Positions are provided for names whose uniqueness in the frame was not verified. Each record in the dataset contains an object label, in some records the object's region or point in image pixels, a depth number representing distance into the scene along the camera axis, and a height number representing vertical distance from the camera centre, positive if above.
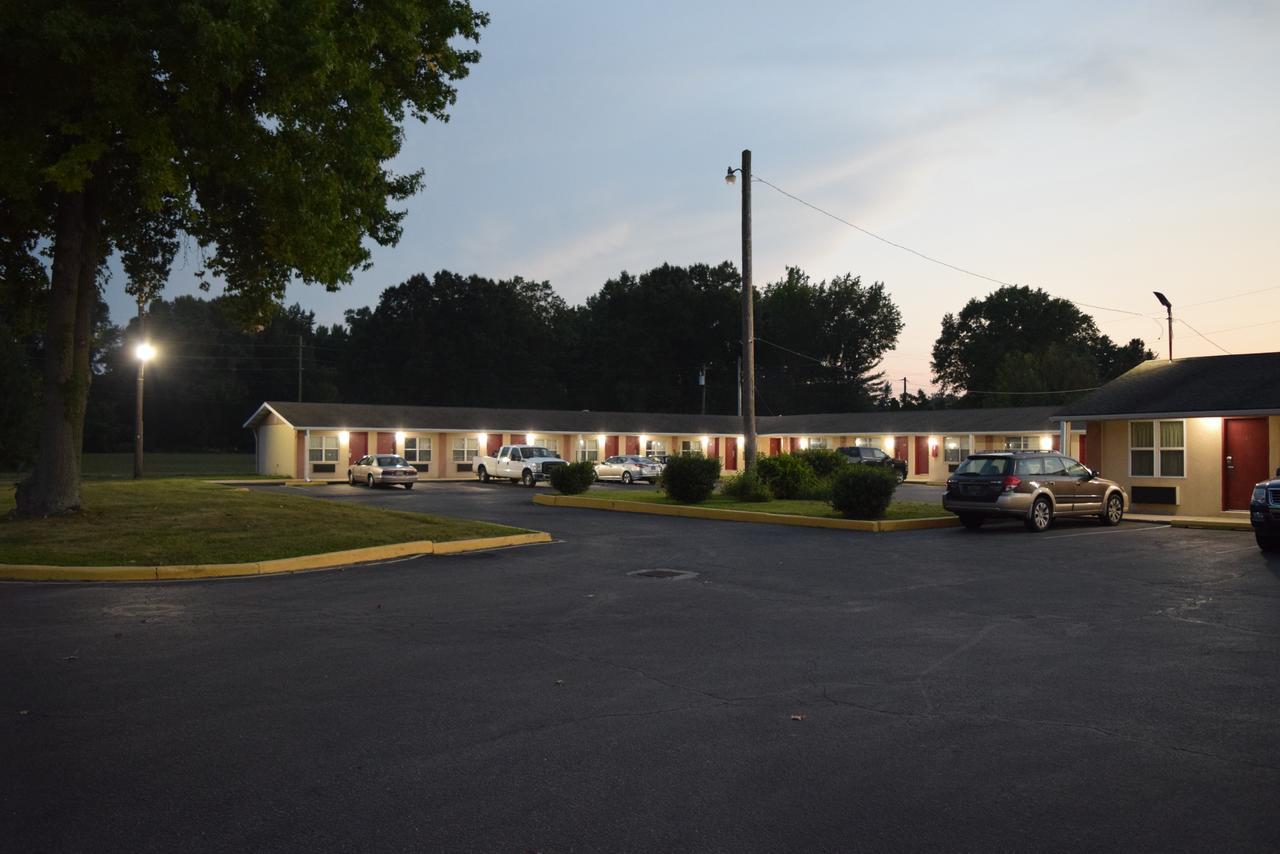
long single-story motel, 23.27 +0.45
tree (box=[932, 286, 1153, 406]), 96.12 +10.71
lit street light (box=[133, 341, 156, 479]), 37.22 +0.99
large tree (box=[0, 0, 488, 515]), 14.53 +5.34
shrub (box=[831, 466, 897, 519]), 21.02 -1.08
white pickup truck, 42.59 -0.91
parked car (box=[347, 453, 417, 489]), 40.34 -1.17
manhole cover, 12.95 -1.80
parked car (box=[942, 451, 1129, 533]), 19.84 -1.00
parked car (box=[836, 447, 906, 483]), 46.09 -0.73
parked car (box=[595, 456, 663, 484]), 45.09 -1.25
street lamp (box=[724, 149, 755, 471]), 27.12 +3.90
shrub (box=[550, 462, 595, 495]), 30.81 -1.11
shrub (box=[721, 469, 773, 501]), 26.27 -1.23
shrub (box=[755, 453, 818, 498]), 27.67 -1.04
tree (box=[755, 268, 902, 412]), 96.56 +10.55
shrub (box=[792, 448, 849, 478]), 30.14 -0.62
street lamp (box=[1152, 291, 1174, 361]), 32.38 +4.91
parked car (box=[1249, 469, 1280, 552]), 15.73 -1.21
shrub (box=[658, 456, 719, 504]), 26.16 -0.97
